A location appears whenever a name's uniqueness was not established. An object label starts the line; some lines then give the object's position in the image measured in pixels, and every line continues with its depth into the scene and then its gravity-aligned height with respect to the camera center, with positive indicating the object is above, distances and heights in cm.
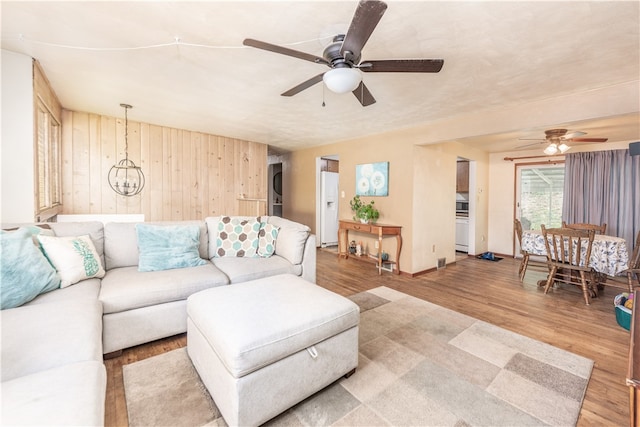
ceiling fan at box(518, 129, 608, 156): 340 +90
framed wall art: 444 +46
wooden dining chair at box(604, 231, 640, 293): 301 -67
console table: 416 -38
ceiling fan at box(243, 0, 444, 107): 136 +89
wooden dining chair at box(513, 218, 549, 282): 385 -78
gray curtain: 416 +29
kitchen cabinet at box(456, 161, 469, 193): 575 +65
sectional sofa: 89 -59
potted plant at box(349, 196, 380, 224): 448 -8
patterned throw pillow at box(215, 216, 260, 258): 284 -36
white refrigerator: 600 -5
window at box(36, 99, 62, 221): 282 +44
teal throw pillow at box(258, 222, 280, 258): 289 -38
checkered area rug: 142 -110
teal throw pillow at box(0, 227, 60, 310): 149 -41
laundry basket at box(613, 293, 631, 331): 242 -94
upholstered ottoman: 126 -73
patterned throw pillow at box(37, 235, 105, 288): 187 -40
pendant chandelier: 406 +41
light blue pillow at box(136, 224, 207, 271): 234 -39
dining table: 298 -52
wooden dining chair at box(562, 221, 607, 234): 370 -25
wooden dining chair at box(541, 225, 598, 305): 306 -55
